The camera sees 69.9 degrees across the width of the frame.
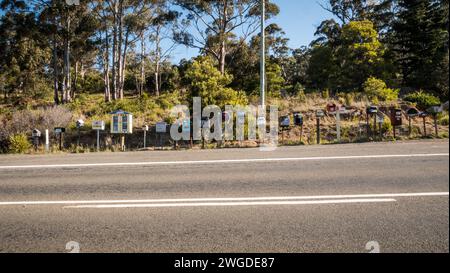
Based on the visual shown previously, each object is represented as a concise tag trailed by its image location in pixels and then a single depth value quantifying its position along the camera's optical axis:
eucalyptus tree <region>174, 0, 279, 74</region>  27.44
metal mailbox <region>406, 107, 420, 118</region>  13.30
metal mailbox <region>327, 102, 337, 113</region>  14.04
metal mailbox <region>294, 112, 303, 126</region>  13.33
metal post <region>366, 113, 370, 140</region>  13.32
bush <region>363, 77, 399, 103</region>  19.62
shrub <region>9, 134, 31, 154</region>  13.16
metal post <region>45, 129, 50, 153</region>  13.10
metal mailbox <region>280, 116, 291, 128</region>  13.38
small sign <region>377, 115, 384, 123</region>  13.31
